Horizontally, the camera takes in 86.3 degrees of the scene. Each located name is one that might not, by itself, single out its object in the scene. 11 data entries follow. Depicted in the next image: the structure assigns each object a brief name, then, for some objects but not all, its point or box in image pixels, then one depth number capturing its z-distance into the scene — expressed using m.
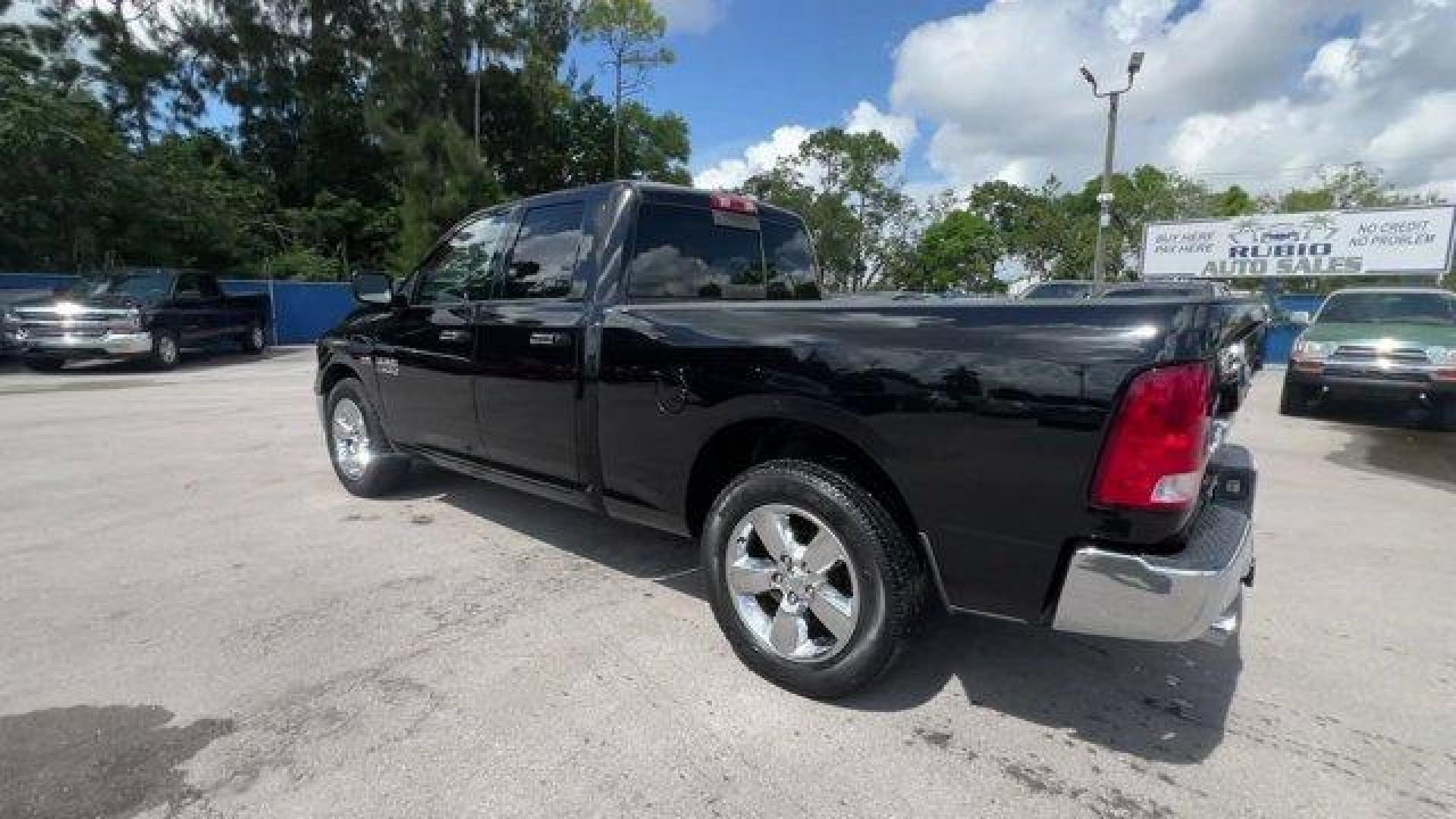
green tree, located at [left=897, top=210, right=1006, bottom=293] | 53.59
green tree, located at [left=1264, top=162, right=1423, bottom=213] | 44.44
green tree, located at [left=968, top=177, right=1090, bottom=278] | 47.00
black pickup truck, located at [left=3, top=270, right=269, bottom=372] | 12.58
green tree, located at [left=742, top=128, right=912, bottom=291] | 51.00
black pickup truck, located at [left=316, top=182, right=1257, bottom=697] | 2.15
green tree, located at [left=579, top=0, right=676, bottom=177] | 37.09
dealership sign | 21.91
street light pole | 18.69
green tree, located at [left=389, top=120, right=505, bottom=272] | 27.42
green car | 8.55
